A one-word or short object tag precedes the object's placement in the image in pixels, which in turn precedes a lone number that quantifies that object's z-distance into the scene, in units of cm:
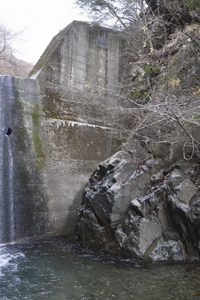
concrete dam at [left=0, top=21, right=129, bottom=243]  751
